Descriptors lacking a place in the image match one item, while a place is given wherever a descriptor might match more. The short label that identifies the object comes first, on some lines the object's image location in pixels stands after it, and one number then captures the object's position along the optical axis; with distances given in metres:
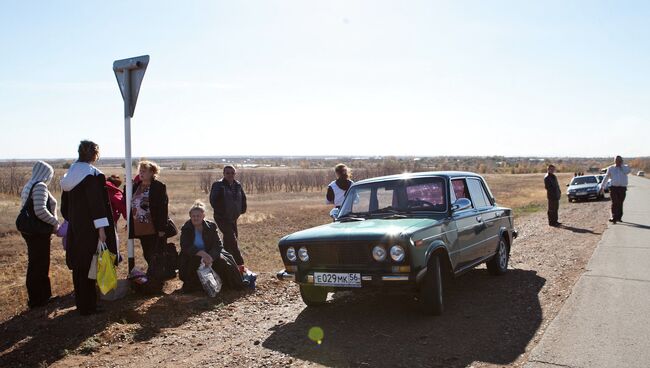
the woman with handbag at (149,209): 7.61
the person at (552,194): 16.84
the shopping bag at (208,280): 7.41
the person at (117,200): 8.23
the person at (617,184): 15.85
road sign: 7.44
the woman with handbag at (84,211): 6.32
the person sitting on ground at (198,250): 7.55
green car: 6.00
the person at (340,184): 9.88
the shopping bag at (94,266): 6.41
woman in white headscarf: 7.07
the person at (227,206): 9.19
